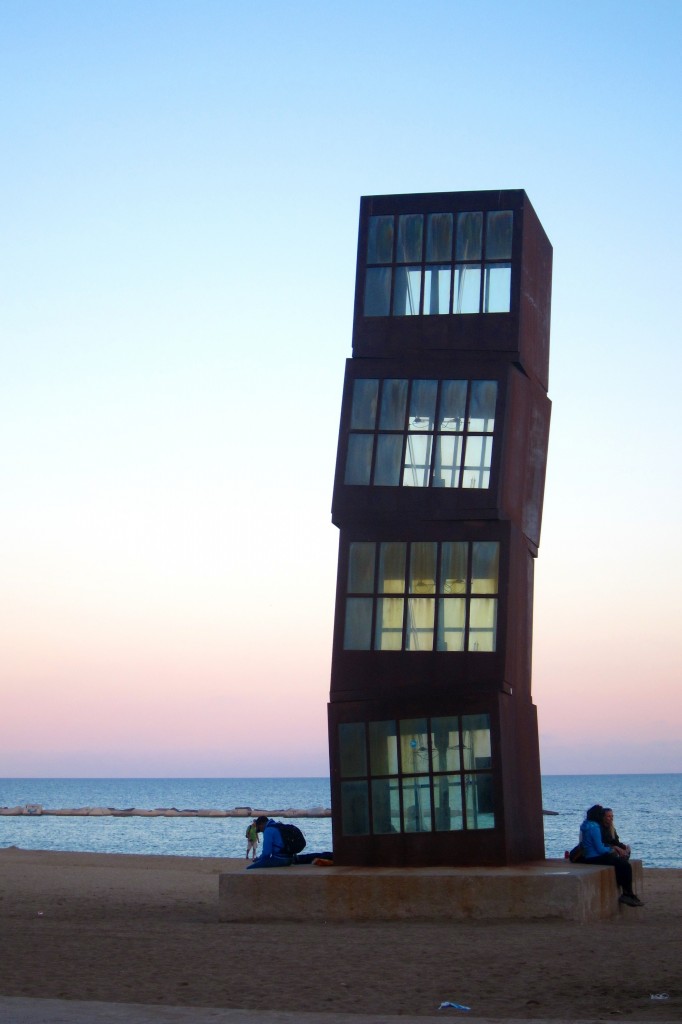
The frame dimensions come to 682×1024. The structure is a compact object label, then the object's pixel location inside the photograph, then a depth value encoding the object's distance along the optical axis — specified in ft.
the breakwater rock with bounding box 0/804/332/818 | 363.97
